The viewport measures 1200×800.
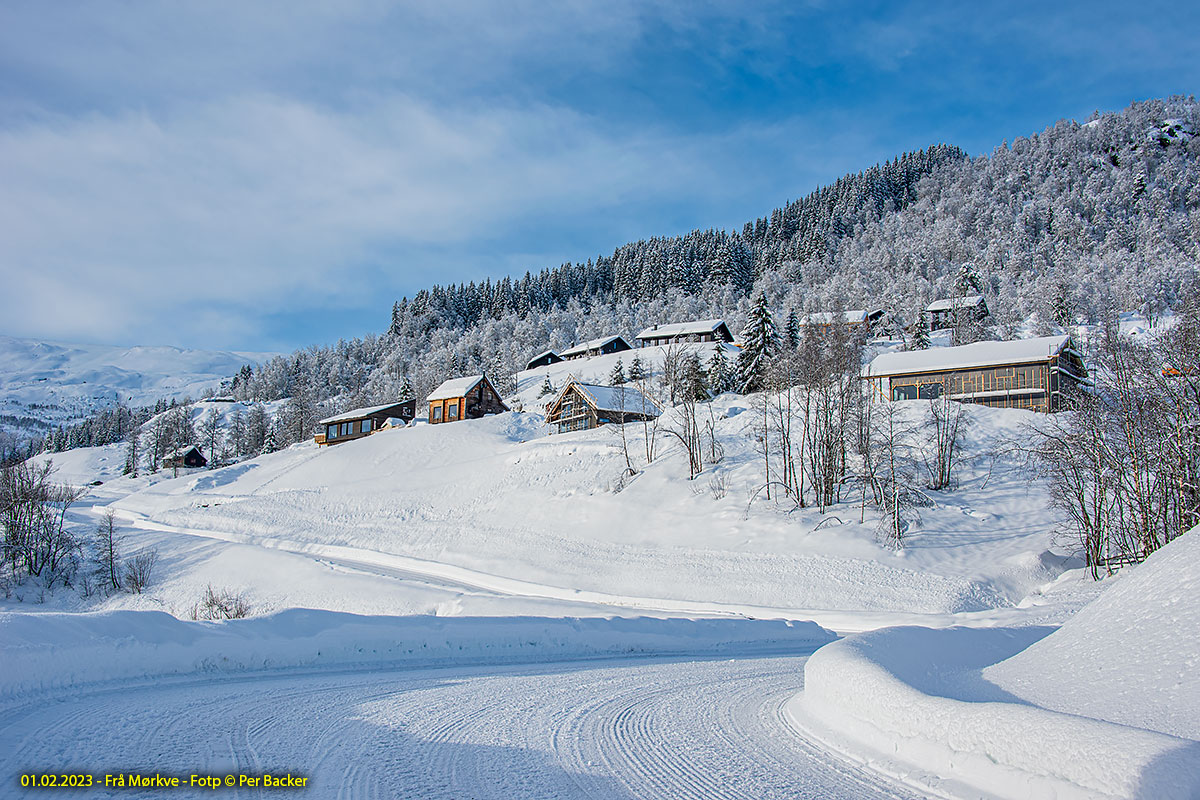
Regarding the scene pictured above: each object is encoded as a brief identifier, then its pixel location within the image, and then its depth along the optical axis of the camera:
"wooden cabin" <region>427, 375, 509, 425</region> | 71.75
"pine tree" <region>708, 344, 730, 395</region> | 63.00
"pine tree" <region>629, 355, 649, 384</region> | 62.36
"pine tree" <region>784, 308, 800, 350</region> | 70.09
